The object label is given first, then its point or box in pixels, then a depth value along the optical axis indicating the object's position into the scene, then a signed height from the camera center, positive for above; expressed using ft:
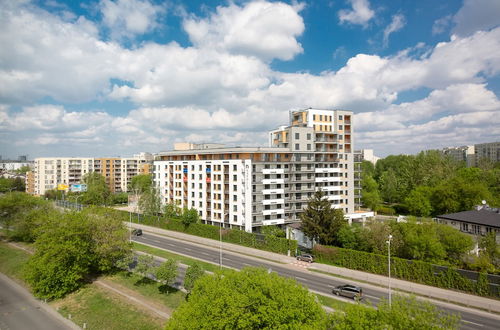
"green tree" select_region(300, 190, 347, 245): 160.86 -30.92
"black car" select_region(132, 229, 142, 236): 221.66 -48.55
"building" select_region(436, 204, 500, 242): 155.02 -31.60
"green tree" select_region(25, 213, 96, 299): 123.34 -39.77
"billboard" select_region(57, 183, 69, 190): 405.39 -24.37
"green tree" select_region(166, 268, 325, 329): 60.03 -30.00
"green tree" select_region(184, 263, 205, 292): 106.63 -39.39
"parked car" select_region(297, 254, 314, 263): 158.54 -49.93
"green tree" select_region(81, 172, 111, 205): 346.09 -26.29
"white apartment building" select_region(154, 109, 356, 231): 209.26 -5.41
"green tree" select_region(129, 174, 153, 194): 390.85 -19.38
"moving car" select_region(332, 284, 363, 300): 111.86 -48.73
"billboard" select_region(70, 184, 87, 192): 391.65 -24.06
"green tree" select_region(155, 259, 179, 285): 115.03 -41.24
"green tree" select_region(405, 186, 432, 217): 248.52 -31.43
